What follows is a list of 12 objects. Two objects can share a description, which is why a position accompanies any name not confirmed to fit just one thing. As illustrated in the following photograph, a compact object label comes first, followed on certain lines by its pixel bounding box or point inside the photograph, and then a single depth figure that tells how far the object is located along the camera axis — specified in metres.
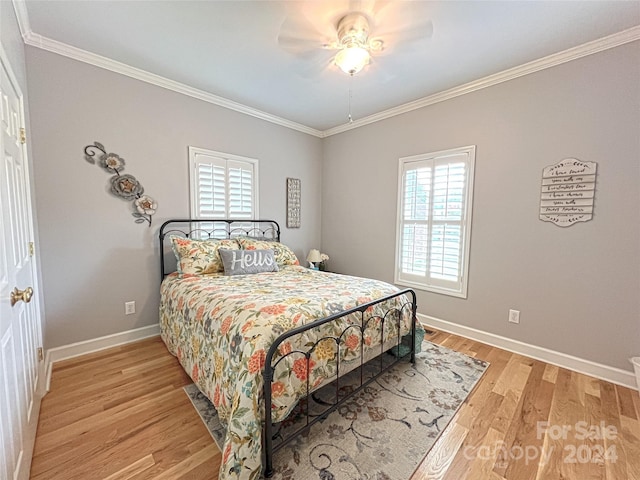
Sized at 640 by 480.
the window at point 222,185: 3.07
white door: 1.08
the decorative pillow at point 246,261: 2.69
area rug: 1.40
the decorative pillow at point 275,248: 3.09
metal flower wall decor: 2.46
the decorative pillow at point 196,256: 2.63
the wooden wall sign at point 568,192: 2.21
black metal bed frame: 1.32
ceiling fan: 1.81
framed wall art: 3.99
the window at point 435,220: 2.93
